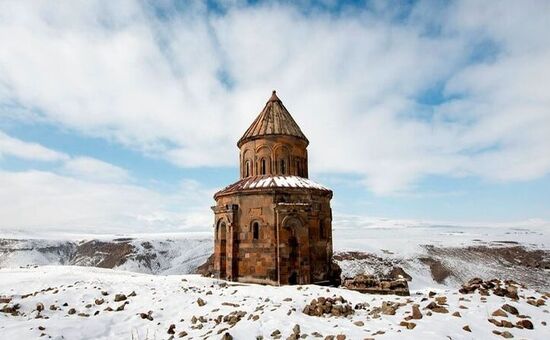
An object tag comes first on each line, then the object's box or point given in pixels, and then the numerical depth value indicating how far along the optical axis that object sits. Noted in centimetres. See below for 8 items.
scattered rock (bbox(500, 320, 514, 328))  770
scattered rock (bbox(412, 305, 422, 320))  825
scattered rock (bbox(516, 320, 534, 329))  774
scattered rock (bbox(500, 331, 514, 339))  719
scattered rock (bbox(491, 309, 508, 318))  823
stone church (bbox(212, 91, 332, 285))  1612
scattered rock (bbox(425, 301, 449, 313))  867
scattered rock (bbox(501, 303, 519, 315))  854
